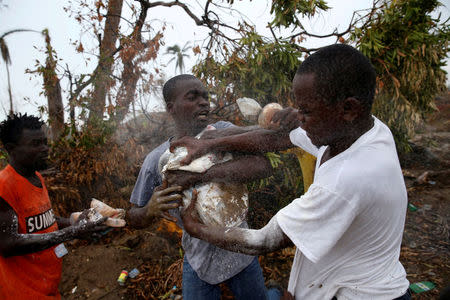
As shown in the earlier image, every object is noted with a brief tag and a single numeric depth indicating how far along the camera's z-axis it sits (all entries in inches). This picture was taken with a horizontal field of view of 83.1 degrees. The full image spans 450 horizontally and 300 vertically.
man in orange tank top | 70.3
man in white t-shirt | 38.2
